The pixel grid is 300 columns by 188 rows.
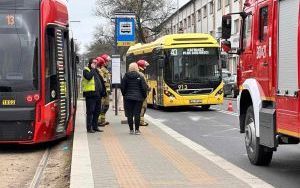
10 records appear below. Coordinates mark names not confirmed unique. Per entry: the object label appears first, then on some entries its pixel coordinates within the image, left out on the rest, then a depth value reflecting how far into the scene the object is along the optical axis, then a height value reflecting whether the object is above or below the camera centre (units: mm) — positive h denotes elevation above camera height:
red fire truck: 7707 +11
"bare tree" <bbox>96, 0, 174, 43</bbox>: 67062 +7429
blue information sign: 18562 +1380
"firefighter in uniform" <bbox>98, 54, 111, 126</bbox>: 15234 -378
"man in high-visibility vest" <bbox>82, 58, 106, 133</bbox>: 13797 -351
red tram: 11281 +93
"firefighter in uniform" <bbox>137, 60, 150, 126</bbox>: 15930 -750
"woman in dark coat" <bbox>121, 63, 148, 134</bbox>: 13812 -403
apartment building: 55675 +6858
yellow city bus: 22828 +165
